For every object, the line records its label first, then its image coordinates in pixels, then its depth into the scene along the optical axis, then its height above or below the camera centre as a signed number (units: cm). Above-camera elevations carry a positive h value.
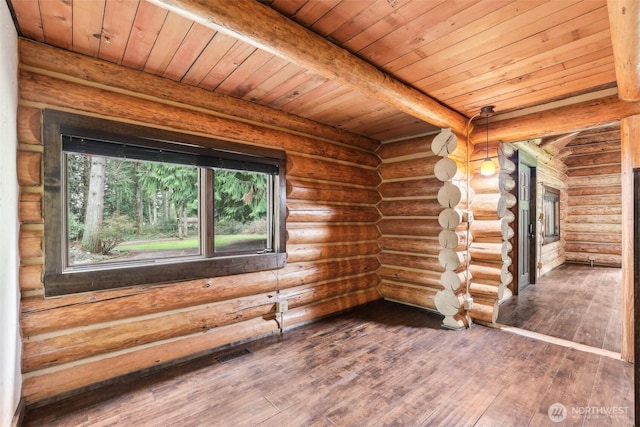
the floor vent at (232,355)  287 -143
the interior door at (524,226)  541 -29
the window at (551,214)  748 -8
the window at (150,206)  230 +9
